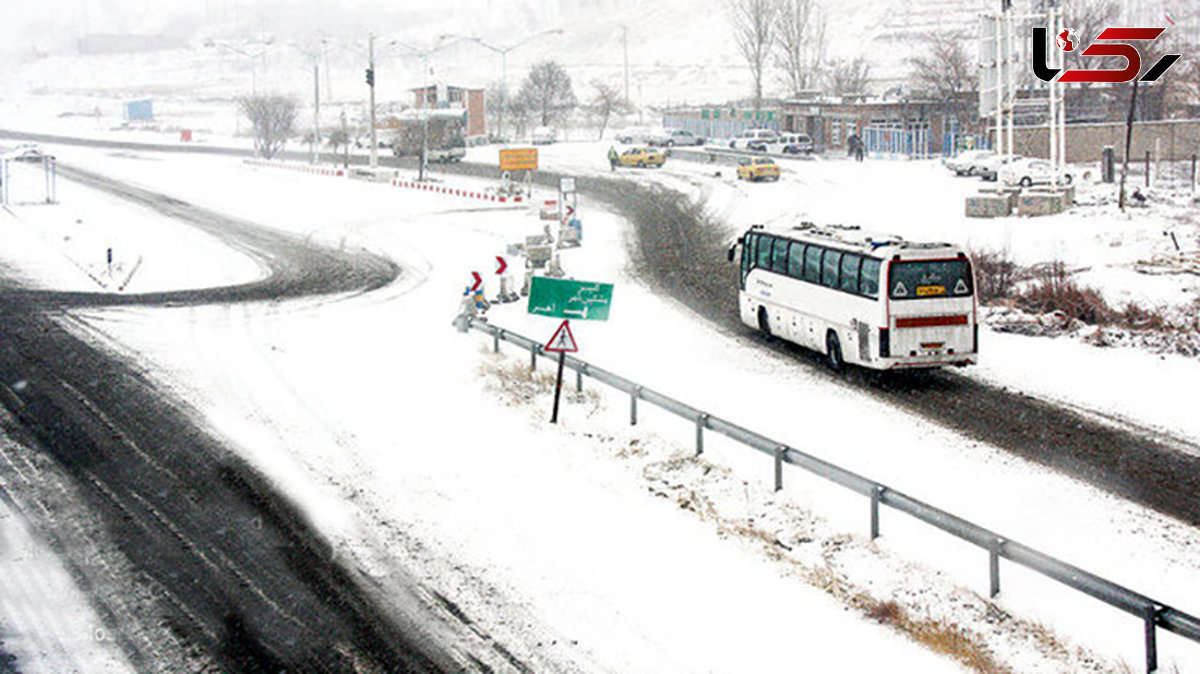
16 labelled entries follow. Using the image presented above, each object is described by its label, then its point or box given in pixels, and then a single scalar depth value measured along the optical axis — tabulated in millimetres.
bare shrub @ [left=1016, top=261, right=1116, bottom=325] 27734
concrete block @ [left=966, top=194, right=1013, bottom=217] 42781
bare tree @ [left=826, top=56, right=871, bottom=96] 118750
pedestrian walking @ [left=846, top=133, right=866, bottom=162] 71000
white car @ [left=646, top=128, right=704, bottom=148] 85062
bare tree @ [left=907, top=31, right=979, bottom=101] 78625
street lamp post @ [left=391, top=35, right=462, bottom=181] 65688
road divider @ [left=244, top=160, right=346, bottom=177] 70938
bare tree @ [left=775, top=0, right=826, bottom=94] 102625
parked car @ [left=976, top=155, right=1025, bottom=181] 57500
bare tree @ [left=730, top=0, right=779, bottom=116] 101312
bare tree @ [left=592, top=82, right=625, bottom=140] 105838
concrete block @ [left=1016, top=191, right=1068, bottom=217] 41531
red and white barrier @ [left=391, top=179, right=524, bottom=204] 55812
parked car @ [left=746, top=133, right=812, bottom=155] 75188
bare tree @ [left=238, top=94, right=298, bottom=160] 87188
